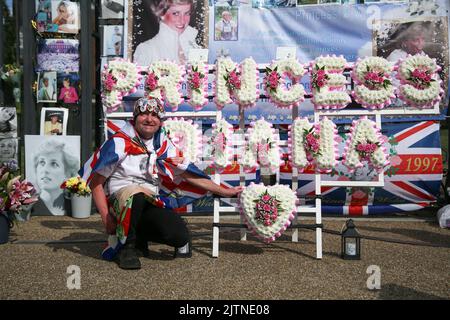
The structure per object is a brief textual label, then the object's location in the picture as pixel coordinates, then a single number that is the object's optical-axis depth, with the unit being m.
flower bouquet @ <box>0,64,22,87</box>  6.48
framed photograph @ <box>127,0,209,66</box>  6.50
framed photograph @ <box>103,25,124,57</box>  6.56
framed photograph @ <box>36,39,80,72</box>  6.39
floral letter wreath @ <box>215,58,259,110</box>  4.36
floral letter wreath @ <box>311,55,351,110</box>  4.32
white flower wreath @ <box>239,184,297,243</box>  3.99
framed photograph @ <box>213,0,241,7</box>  6.43
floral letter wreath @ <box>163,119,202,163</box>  4.44
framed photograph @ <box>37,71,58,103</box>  6.41
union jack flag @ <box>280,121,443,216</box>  6.30
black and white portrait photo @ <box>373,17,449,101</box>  6.28
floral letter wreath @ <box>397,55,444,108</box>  4.35
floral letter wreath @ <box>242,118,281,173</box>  4.26
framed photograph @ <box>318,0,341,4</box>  6.41
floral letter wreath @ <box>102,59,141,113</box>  4.62
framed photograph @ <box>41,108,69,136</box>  6.38
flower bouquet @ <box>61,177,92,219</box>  6.09
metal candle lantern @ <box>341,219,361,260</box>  4.01
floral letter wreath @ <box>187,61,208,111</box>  4.50
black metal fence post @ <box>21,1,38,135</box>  6.40
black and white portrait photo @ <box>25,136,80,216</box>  6.22
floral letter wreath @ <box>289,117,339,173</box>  4.20
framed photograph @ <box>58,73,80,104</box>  6.46
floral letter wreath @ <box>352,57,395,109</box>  4.34
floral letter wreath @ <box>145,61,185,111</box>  4.59
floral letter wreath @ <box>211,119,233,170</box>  4.29
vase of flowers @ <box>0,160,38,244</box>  4.55
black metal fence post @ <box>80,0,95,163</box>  6.41
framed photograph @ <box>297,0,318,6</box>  6.41
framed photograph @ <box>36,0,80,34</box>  6.37
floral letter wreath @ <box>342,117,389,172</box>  4.28
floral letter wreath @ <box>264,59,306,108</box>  4.34
